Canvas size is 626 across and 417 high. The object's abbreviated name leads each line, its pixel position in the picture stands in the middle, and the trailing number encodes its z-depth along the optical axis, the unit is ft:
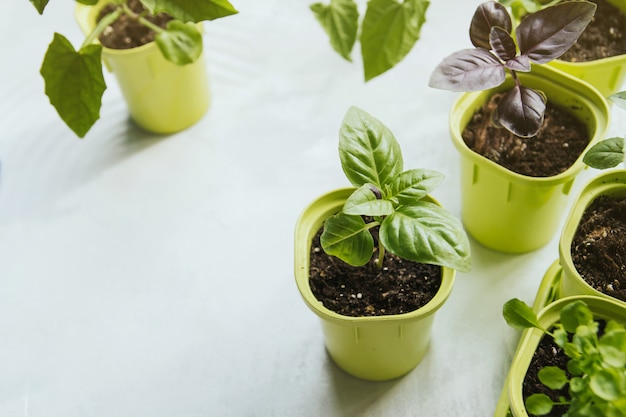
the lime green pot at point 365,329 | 1.83
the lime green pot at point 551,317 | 1.74
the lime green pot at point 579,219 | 1.82
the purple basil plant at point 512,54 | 1.81
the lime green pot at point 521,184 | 2.00
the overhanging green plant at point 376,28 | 2.16
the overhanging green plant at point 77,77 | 2.07
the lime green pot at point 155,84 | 2.25
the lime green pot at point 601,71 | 2.15
